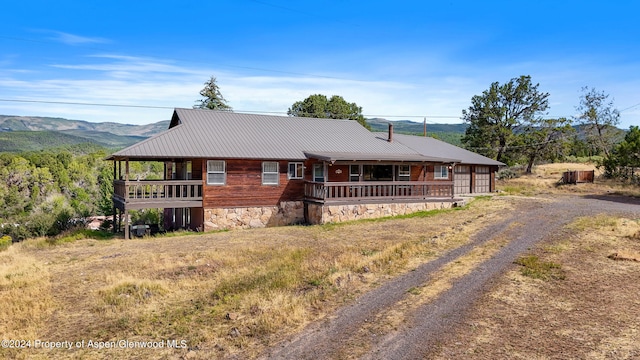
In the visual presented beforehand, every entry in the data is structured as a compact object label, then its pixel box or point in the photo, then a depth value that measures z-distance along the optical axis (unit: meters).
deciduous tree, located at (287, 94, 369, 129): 60.77
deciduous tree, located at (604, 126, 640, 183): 29.81
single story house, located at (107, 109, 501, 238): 20.66
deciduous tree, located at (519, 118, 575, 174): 46.44
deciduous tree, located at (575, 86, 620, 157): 50.62
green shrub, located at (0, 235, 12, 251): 18.92
